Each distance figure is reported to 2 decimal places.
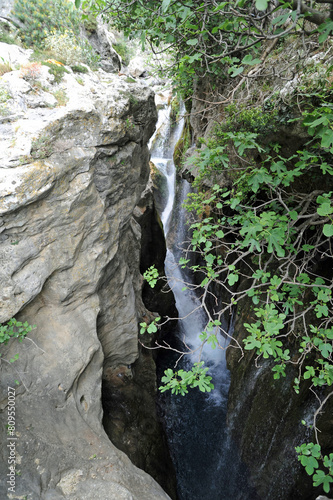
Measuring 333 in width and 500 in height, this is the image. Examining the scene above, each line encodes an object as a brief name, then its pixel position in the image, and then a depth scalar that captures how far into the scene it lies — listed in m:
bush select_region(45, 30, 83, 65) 5.12
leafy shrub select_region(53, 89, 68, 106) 4.40
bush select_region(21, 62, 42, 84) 4.41
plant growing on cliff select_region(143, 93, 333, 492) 2.84
